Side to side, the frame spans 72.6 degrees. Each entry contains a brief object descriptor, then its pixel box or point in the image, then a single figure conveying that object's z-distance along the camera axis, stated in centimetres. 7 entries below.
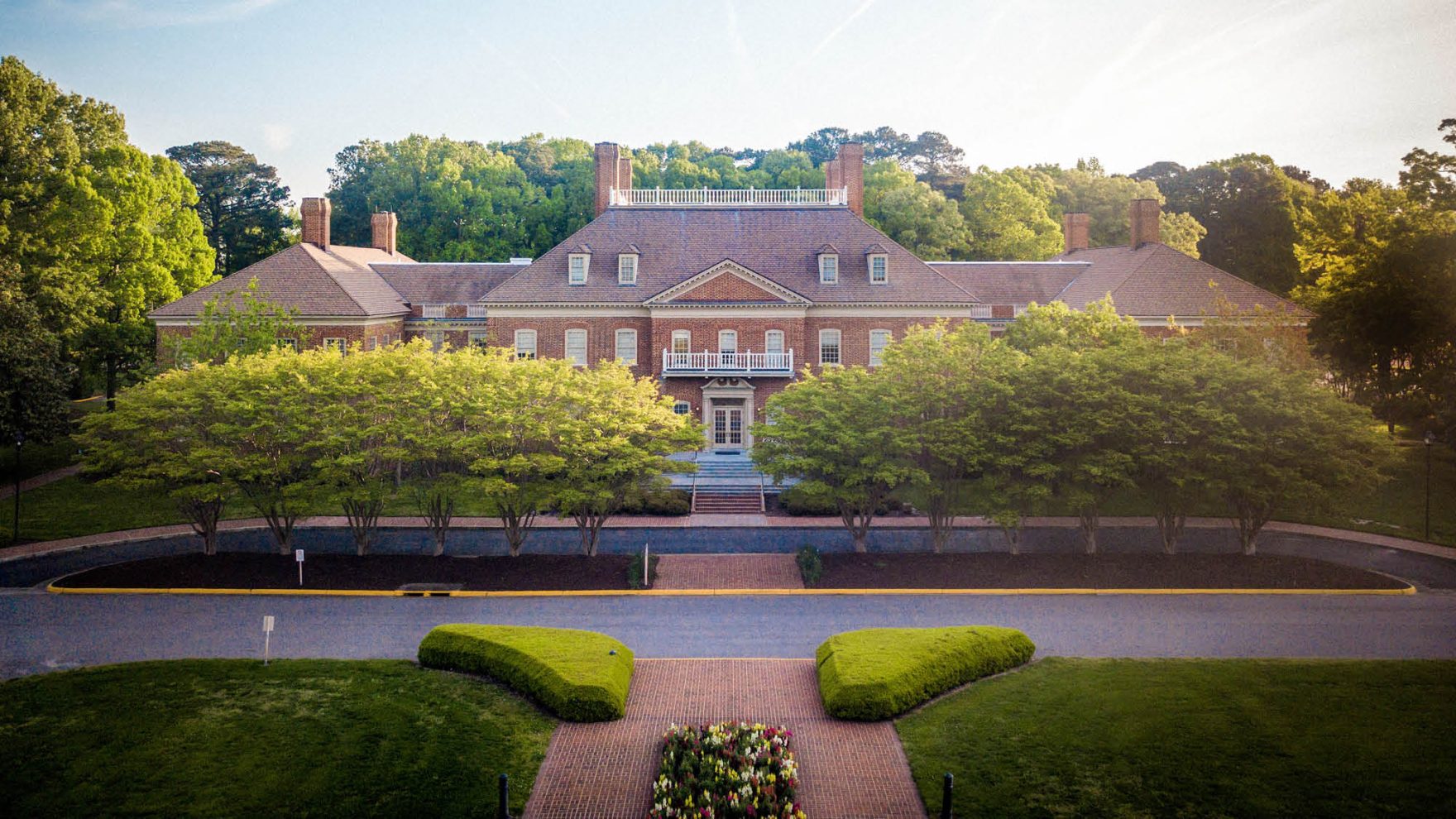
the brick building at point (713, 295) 4475
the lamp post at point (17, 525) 3259
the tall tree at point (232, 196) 7756
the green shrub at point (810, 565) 2850
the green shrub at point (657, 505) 3534
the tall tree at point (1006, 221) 6581
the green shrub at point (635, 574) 2836
